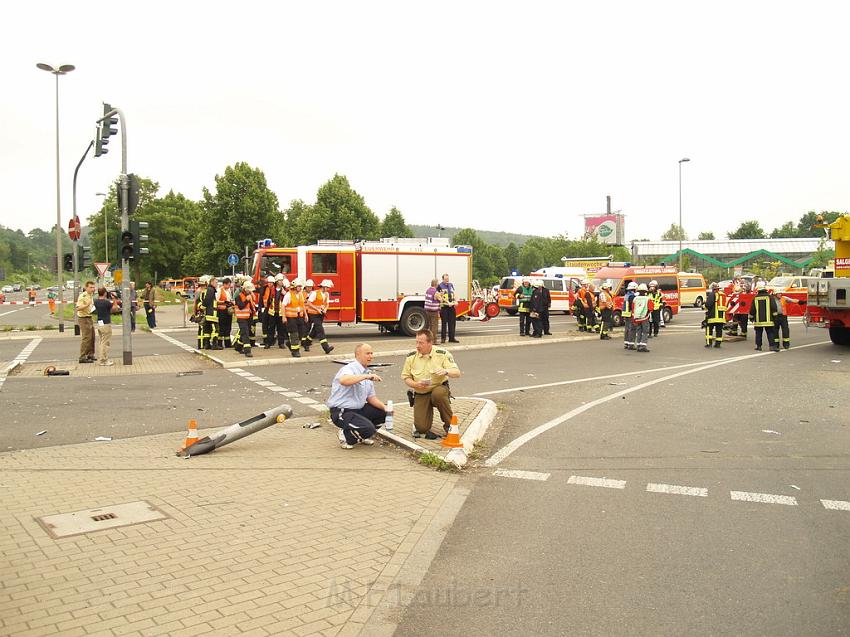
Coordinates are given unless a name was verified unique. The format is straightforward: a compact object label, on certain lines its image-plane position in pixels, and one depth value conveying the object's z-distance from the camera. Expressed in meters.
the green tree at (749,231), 143.25
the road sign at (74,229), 30.22
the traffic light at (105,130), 19.27
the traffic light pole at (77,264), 25.80
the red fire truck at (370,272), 22.45
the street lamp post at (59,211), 28.86
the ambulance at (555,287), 36.41
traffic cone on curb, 7.91
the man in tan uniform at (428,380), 8.53
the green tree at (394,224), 76.81
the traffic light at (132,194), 16.56
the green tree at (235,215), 53.84
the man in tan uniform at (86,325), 17.06
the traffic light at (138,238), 16.94
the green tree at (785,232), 138.25
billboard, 149.82
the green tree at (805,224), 139.88
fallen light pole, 8.11
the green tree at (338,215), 59.53
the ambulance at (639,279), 29.91
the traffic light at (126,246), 16.61
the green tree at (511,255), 114.56
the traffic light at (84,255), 28.63
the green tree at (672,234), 145.38
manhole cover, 5.68
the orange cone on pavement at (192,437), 8.12
